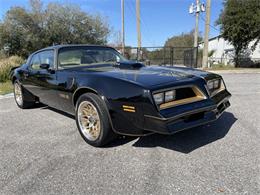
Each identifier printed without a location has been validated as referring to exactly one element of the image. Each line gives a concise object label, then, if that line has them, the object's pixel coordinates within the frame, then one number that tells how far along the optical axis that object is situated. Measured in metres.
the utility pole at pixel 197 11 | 21.84
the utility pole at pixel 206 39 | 17.48
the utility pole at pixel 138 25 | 17.70
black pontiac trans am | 2.71
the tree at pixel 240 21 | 18.16
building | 24.62
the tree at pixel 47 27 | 25.85
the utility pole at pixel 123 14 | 21.55
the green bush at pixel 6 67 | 11.10
